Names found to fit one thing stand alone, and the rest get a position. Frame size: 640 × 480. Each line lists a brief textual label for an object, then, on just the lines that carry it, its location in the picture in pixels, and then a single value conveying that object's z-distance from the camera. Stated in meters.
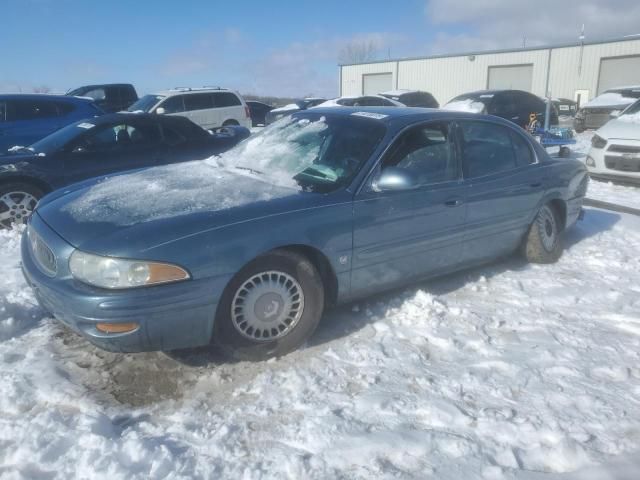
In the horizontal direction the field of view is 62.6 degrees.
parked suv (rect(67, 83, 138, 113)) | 17.47
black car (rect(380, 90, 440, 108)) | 18.34
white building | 26.08
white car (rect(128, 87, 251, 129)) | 13.50
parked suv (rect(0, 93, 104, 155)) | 8.20
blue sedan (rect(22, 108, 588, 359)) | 2.75
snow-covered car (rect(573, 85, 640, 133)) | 15.56
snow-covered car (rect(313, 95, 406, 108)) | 16.28
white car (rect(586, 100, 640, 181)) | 8.30
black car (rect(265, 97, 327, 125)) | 17.39
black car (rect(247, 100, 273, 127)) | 22.78
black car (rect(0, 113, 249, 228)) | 5.90
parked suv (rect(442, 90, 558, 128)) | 13.52
